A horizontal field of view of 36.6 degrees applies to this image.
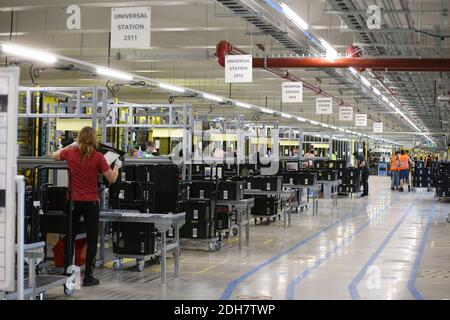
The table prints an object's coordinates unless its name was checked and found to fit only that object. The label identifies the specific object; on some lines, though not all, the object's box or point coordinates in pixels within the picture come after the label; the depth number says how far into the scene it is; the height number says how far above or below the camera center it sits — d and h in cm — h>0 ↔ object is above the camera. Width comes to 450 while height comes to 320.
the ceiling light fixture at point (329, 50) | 1467 +248
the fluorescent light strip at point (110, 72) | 1554 +201
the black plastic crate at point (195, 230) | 1070 -110
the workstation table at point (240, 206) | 1157 -78
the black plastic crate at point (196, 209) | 1065 -77
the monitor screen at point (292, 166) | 1883 -13
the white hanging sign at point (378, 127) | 3562 +188
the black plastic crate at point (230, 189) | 1178 -50
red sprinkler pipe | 1463 +240
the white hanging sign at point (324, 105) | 2358 +198
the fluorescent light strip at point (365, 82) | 2133 +260
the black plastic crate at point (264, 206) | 1502 -100
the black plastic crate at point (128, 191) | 914 -43
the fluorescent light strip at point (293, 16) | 1041 +231
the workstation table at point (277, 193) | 1441 -69
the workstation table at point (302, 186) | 1688 -62
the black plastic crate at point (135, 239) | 872 -102
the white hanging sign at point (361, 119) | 3050 +195
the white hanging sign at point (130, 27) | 1073 +211
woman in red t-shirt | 778 -23
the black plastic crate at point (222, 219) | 1163 -100
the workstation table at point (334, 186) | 1970 -72
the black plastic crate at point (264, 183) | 1463 -47
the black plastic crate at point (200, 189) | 1125 -48
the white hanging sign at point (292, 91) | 1933 +200
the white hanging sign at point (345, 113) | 2729 +198
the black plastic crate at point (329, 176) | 1992 -41
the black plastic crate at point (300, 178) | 1718 -41
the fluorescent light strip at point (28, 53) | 1174 +189
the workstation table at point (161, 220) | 816 -73
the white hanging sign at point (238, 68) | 1439 +198
